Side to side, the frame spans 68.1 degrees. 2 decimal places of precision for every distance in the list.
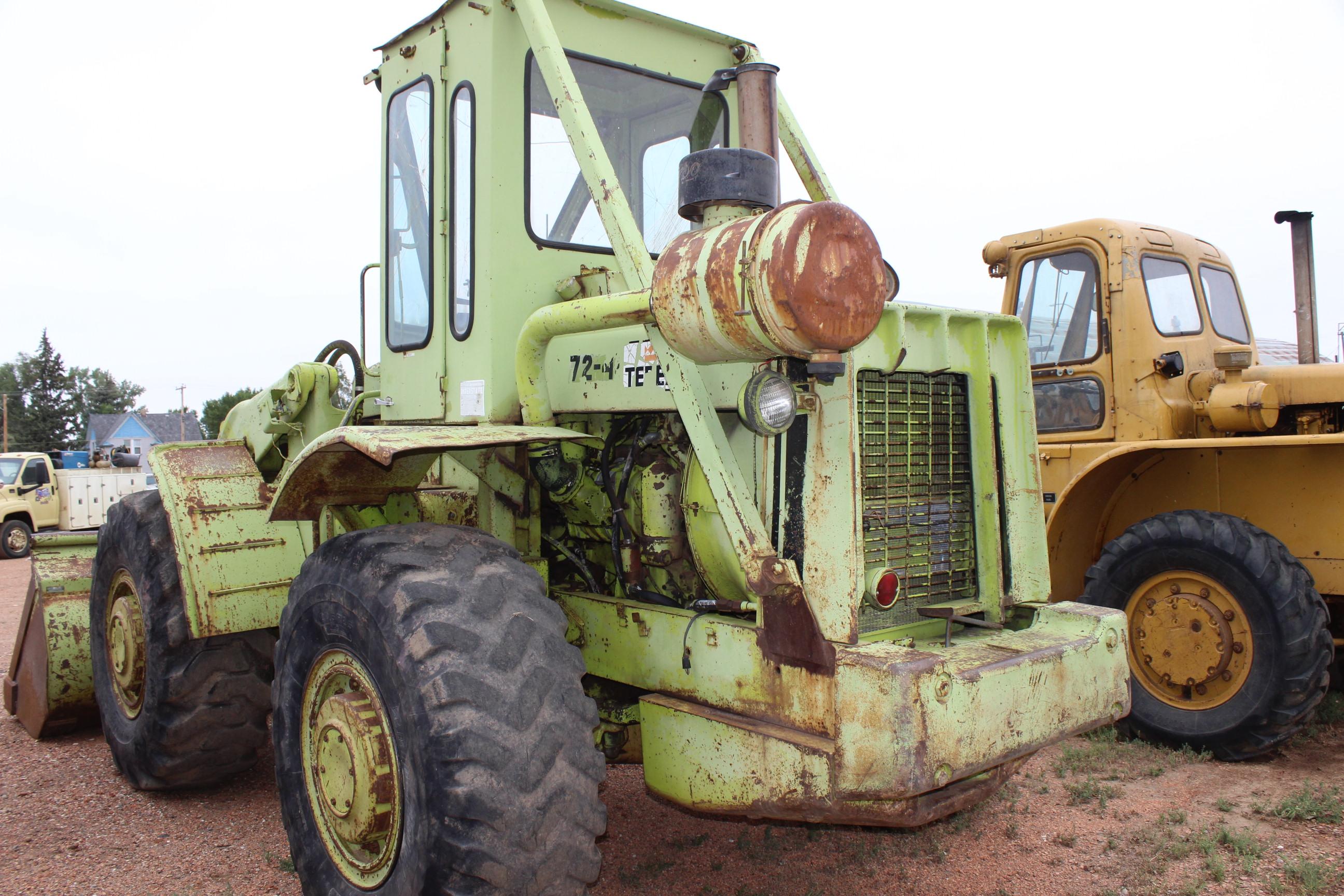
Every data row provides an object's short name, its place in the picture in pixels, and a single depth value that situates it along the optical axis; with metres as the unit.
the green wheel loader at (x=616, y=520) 2.58
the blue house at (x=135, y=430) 66.75
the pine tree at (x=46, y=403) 59.41
